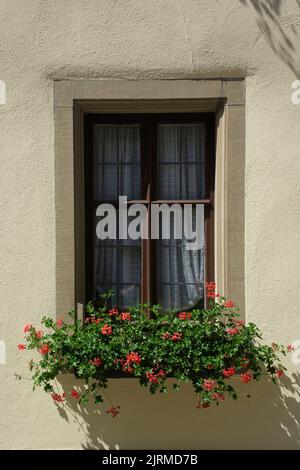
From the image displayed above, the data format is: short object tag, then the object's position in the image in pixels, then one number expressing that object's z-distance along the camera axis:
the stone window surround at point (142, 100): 4.90
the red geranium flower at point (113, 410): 4.72
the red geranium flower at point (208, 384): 4.47
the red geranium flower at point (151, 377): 4.45
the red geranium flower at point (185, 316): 4.72
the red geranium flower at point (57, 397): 4.72
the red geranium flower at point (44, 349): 4.61
